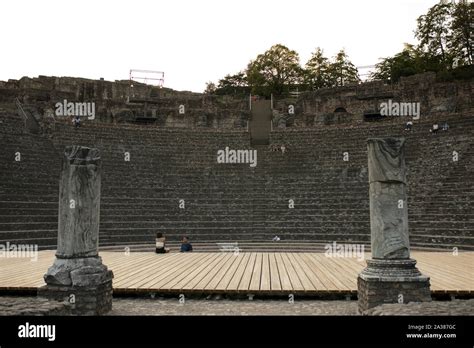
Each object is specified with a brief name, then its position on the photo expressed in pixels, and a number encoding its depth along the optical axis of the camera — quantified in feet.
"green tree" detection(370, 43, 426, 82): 120.16
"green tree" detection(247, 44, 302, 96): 146.92
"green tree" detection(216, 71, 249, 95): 160.45
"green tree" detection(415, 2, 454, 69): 119.44
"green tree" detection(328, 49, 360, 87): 149.09
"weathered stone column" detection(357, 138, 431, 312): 21.42
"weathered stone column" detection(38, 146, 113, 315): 21.40
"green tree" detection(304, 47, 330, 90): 149.38
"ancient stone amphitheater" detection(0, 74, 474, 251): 53.88
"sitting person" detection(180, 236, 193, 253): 47.65
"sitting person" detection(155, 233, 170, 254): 45.78
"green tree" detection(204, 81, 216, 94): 170.91
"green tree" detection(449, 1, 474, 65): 111.45
